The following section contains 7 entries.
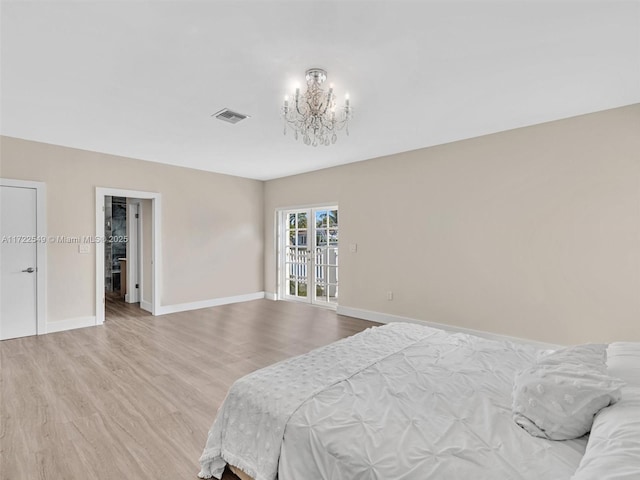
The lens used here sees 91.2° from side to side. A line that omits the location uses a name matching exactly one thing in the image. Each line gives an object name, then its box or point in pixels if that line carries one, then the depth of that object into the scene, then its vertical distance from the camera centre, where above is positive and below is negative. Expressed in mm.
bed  1074 -754
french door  6070 -336
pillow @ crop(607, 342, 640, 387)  1408 -622
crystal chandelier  2568 +1235
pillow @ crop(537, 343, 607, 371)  1447 -578
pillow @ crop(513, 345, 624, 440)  1151 -618
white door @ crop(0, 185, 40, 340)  4062 -305
